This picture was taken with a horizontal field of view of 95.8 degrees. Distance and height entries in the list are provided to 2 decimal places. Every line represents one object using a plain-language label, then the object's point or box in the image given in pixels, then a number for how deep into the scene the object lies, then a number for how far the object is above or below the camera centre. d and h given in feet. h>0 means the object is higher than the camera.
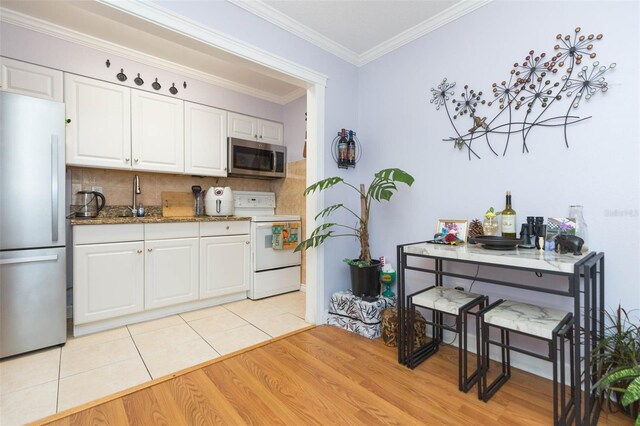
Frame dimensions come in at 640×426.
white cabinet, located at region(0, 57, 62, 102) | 7.33 +3.48
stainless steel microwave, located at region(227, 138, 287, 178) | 11.03 +2.11
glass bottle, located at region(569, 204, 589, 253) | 5.24 -0.23
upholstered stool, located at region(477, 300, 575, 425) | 4.22 -1.83
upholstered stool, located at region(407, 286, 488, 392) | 5.26 -1.89
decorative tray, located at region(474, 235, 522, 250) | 5.22 -0.58
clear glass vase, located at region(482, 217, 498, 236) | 6.05 -0.32
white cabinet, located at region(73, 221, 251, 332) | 7.52 -1.71
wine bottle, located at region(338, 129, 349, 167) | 8.50 +1.80
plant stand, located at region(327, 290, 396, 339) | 7.43 -2.72
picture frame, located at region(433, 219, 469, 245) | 6.48 -0.46
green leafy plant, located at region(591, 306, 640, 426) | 4.03 -2.24
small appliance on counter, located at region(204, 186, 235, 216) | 10.45 +0.38
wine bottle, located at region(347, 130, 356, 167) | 8.56 +1.82
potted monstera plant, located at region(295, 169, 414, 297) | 7.24 -0.75
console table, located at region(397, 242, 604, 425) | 4.00 -1.00
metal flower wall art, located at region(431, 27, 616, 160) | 5.33 +2.39
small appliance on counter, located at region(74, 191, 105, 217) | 8.40 +0.27
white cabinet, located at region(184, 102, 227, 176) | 10.18 +2.61
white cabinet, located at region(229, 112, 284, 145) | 11.32 +3.42
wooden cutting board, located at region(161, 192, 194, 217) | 10.27 +0.28
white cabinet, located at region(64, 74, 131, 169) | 8.05 +2.60
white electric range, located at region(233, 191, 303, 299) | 10.43 -1.78
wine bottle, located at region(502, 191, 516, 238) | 5.79 -0.21
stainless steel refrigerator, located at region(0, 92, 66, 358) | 6.12 -0.27
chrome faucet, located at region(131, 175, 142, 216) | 9.63 +0.73
